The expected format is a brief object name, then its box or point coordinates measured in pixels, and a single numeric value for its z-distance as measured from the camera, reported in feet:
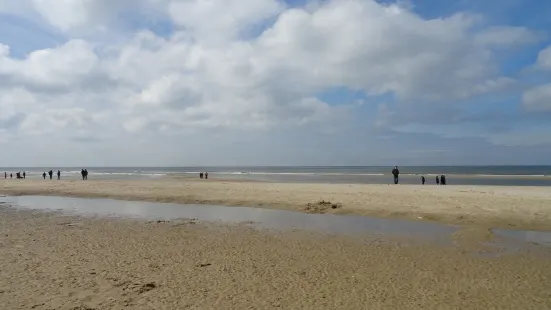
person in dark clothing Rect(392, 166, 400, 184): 143.43
